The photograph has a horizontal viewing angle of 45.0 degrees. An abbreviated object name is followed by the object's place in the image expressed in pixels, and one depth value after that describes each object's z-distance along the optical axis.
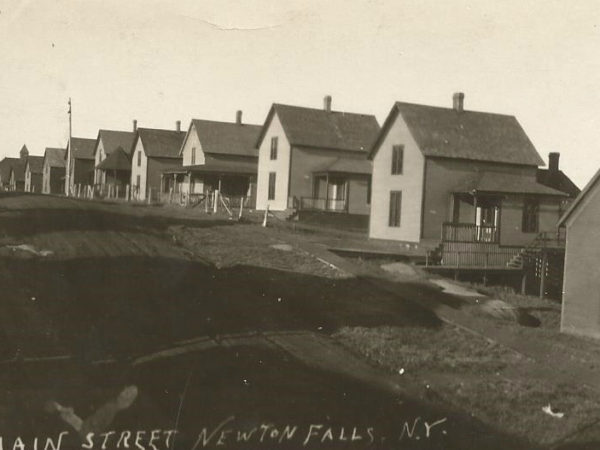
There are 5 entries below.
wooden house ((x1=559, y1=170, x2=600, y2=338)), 23.03
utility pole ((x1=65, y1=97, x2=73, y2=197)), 47.94
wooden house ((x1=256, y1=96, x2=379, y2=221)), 42.94
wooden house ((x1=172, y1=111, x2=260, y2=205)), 50.19
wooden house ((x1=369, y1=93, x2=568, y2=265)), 33.84
